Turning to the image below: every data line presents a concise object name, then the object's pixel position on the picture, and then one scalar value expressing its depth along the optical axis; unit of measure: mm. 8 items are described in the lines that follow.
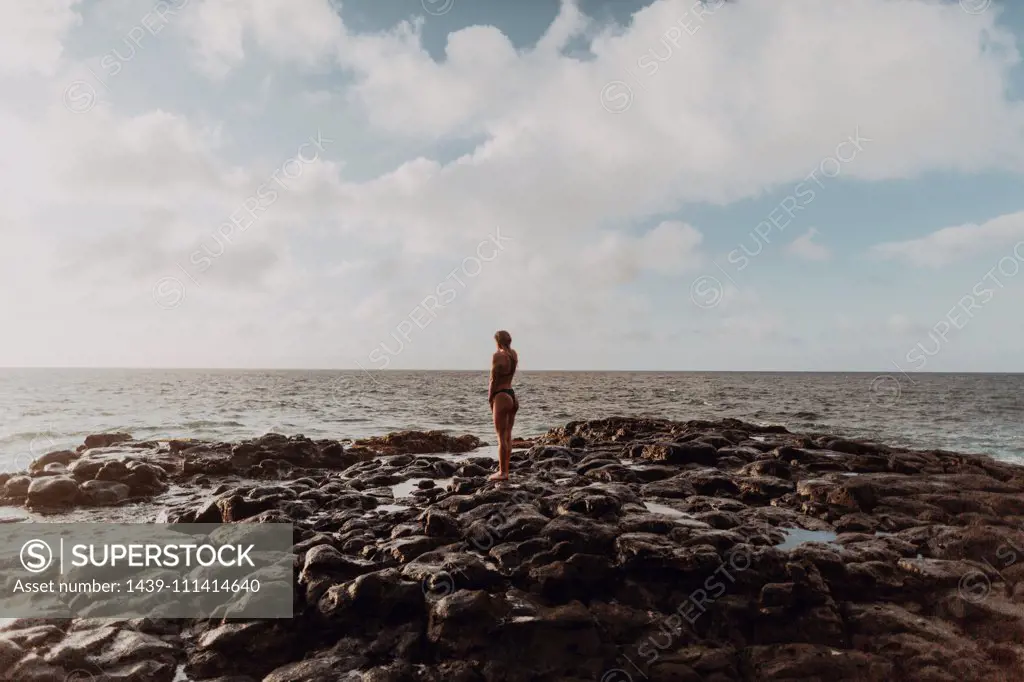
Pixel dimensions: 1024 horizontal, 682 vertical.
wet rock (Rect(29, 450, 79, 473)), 19466
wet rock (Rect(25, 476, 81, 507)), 14891
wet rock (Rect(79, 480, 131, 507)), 15188
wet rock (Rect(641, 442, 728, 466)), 18906
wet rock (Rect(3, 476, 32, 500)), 15801
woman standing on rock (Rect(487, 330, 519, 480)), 14883
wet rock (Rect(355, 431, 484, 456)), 25328
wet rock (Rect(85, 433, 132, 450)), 24547
